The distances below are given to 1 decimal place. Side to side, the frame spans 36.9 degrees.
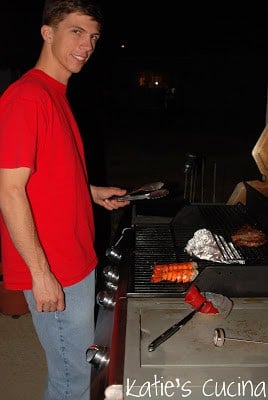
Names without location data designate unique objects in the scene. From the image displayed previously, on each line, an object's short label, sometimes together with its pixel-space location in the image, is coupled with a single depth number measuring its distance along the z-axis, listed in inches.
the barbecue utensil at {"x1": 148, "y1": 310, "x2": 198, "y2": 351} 62.3
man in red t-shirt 68.3
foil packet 91.1
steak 101.0
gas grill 56.1
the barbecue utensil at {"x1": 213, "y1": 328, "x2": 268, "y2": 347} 63.0
